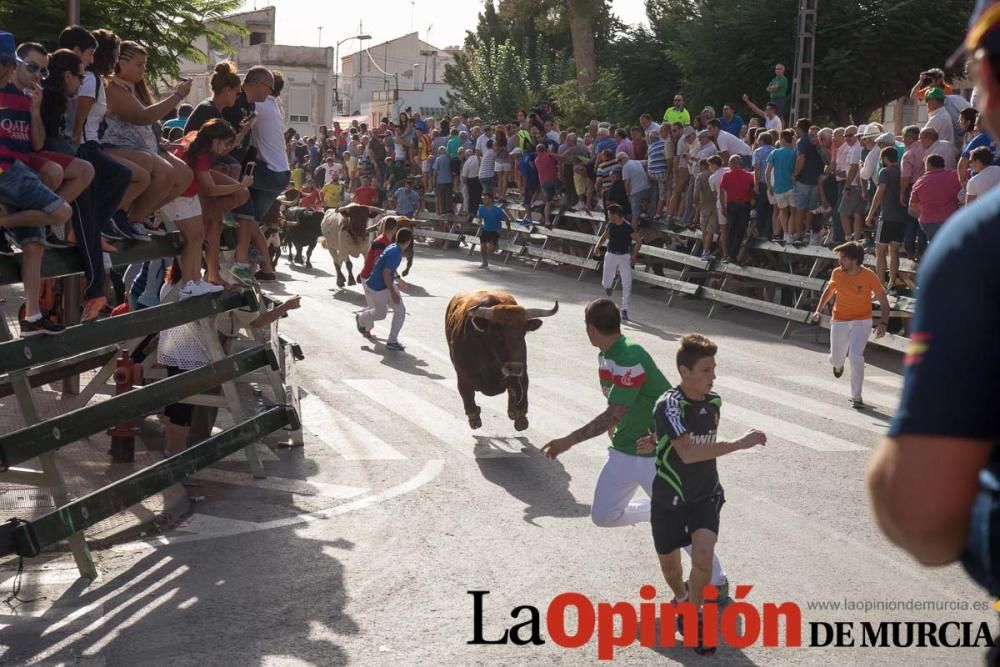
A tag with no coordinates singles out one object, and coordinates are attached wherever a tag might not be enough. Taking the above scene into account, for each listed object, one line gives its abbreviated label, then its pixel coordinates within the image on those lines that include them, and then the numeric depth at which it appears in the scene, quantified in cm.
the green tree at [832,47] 3075
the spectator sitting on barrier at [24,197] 807
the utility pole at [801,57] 2452
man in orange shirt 1450
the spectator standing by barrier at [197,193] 1029
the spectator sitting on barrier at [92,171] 858
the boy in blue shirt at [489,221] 2895
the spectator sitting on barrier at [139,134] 962
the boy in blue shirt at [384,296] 1769
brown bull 1220
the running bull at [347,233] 2309
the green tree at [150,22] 1800
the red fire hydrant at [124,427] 1091
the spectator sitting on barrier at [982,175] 1490
